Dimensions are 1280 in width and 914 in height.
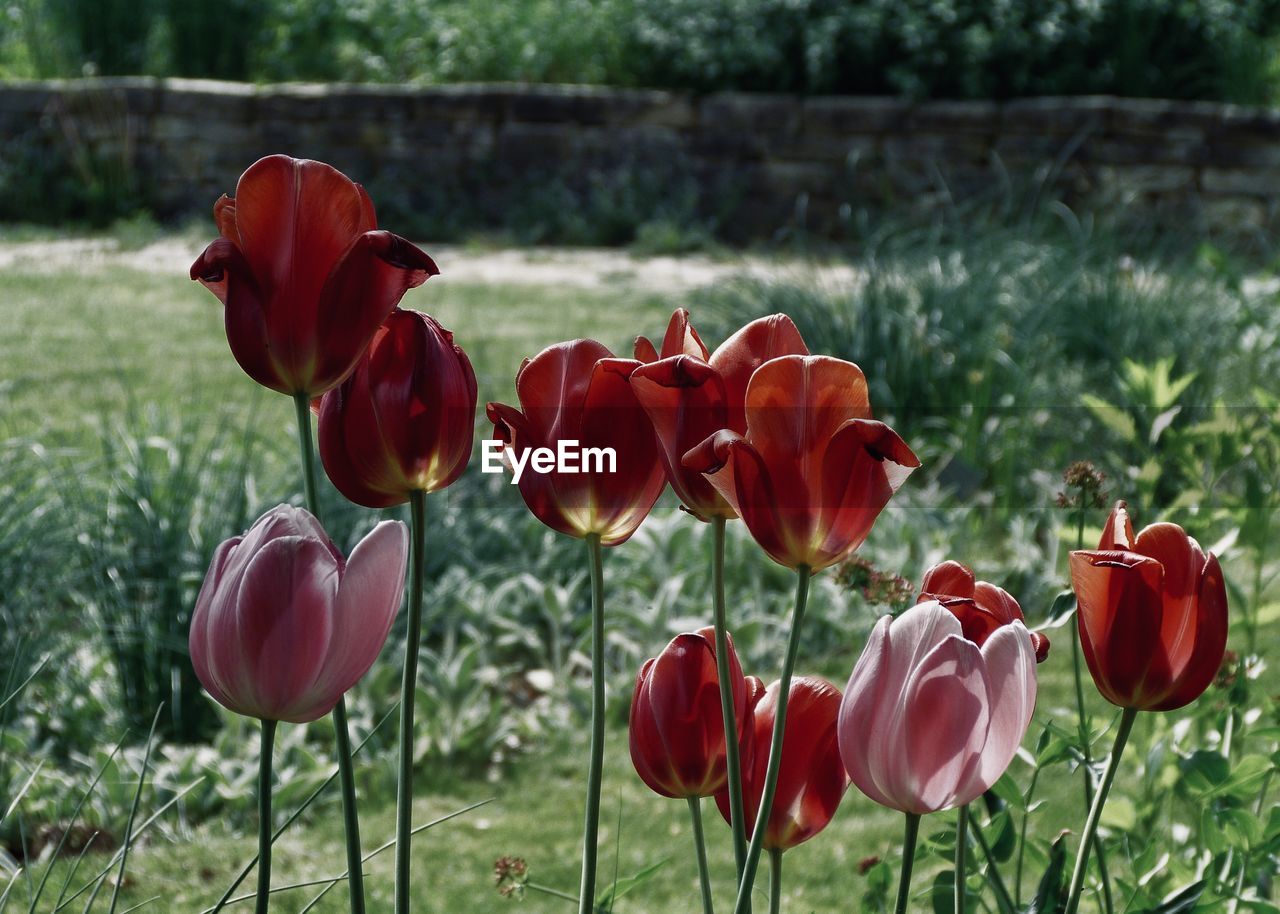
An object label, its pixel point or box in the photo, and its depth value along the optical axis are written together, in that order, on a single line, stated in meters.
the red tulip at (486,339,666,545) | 1.08
